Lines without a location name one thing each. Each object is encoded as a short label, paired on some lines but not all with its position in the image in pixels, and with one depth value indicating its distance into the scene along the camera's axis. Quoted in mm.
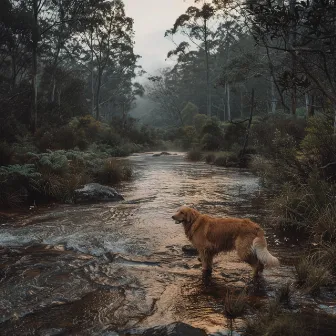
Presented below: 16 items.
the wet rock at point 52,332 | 3177
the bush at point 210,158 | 21575
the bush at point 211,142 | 25734
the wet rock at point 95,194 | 9805
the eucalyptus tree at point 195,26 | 37447
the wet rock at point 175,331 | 3035
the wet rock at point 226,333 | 3137
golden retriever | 4230
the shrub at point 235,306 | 3449
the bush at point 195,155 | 24125
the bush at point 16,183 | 8625
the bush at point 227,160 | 19527
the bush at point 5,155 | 10273
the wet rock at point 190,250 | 5554
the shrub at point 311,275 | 3943
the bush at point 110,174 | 13070
